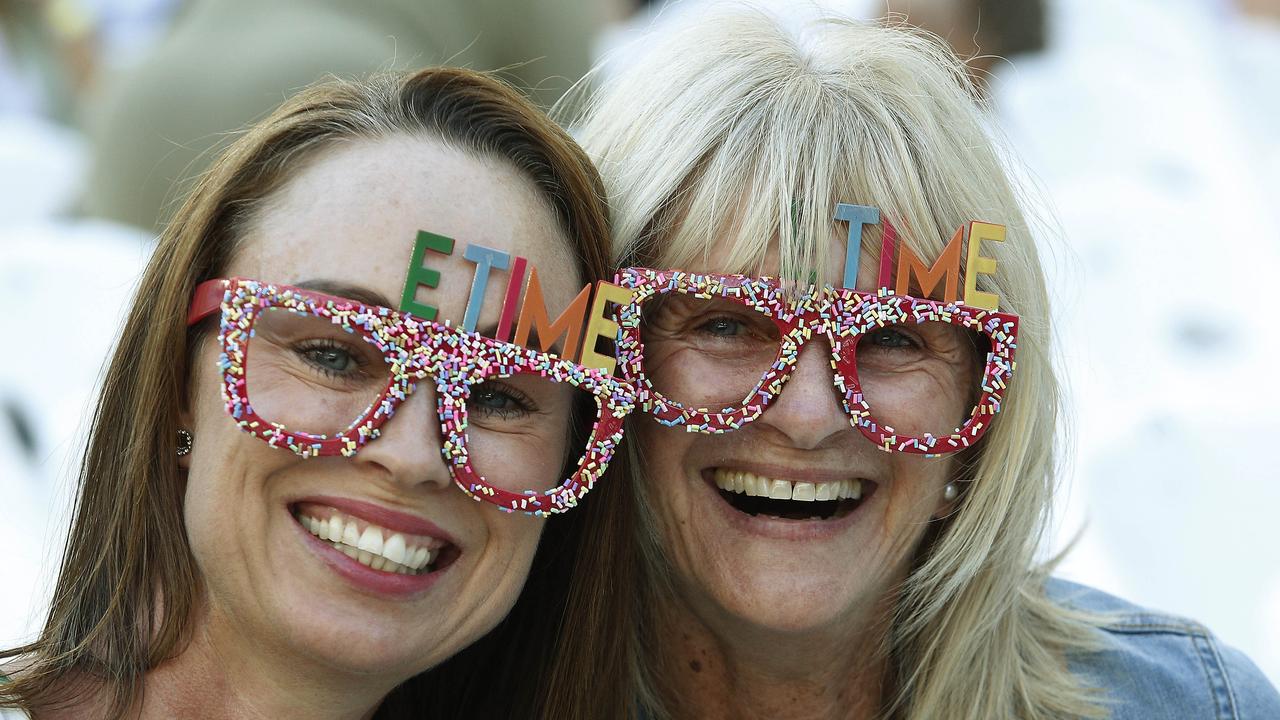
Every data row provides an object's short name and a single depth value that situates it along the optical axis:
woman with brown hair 2.58
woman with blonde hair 2.64
